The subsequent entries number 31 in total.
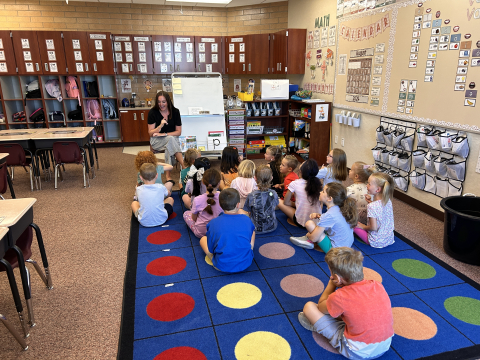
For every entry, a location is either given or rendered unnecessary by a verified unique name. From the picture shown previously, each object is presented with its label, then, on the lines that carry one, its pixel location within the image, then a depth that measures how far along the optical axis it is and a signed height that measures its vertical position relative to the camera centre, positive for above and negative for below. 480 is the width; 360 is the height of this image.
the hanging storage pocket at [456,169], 3.42 -0.90
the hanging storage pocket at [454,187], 3.49 -1.11
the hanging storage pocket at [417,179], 3.91 -1.15
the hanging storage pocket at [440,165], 3.59 -0.90
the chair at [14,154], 4.54 -0.88
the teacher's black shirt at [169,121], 5.05 -0.54
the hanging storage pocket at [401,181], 4.23 -1.26
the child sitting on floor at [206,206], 3.00 -1.09
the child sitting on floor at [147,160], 3.91 -0.86
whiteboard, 5.86 -0.20
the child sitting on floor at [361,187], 3.41 -1.06
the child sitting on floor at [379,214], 2.97 -1.16
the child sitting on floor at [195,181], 3.46 -0.99
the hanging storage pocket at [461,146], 3.36 -0.67
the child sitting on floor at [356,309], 1.75 -1.16
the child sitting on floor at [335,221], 2.74 -1.12
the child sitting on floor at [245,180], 3.43 -0.97
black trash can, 2.77 -1.23
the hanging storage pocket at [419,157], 3.85 -0.87
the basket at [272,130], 6.65 -0.94
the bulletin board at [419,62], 3.31 +0.18
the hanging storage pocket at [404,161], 4.12 -0.99
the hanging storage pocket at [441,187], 3.64 -1.14
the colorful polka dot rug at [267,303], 1.98 -1.50
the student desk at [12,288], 1.86 -1.13
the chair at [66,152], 4.70 -0.91
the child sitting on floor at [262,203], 3.19 -1.14
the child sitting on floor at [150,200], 3.44 -1.17
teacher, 5.00 -0.63
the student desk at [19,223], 1.98 -0.83
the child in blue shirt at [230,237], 2.57 -1.15
